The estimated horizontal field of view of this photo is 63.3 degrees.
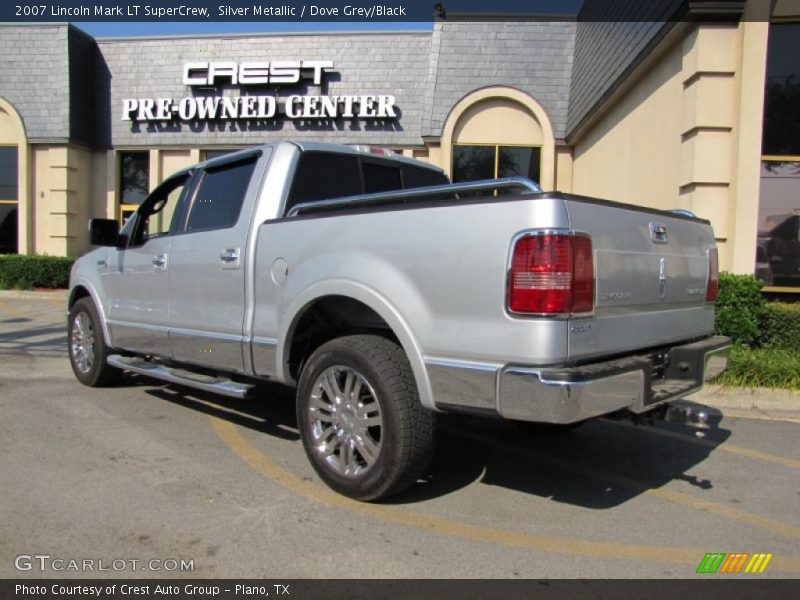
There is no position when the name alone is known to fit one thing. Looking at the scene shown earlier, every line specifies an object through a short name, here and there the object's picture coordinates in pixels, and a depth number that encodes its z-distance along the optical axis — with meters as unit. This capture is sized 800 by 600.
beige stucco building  7.82
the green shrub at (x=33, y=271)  15.48
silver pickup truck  3.04
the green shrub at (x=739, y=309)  7.07
